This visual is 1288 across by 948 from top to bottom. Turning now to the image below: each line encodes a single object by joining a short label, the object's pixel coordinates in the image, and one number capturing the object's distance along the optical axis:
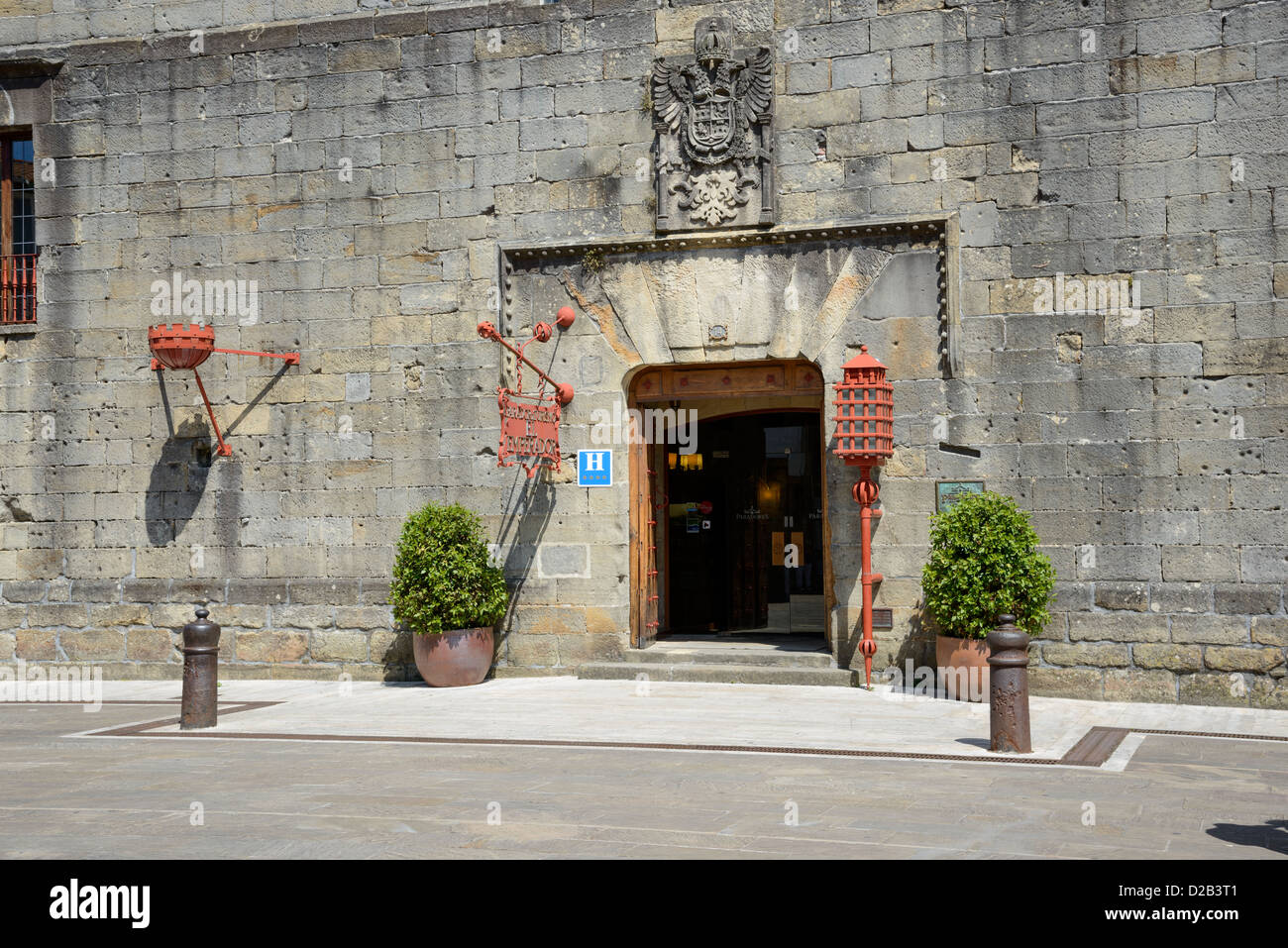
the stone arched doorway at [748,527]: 14.28
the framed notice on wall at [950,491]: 11.16
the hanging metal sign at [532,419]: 11.38
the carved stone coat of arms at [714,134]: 11.76
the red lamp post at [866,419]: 11.12
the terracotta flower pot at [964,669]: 10.49
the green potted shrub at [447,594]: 11.52
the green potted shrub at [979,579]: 10.35
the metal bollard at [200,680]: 9.13
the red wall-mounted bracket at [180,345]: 12.28
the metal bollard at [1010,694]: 7.92
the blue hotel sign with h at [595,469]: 12.23
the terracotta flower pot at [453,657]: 11.70
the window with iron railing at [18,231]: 13.55
